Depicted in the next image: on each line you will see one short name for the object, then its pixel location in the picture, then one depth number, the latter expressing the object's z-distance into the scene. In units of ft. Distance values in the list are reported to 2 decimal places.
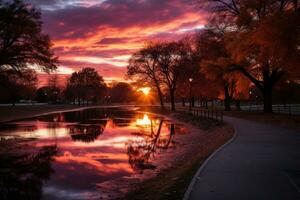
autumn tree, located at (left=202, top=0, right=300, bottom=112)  54.73
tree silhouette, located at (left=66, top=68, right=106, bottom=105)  352.73
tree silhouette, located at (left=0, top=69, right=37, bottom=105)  97.10
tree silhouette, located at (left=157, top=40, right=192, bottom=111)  155.86
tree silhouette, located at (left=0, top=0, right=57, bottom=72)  89.16
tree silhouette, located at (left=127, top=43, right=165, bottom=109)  160.62
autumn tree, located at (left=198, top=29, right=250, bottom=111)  89.31
